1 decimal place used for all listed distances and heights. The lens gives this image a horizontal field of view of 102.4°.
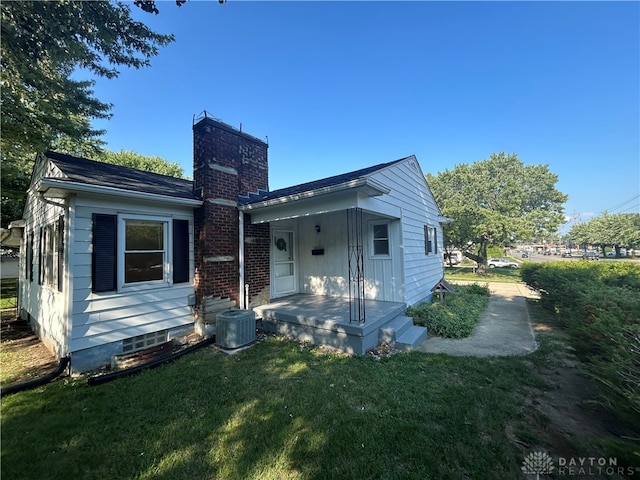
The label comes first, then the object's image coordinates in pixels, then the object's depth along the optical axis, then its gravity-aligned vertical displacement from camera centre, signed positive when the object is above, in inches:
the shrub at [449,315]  246.1 -72.6
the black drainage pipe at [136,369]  154.8 -73.7
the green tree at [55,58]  184.2 +168.2
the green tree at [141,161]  809.9 +312.1
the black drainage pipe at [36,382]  146.2 -74.3
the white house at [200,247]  182.5 +6.7
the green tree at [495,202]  787.5 +161.4
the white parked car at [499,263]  1313.4 -85.7
